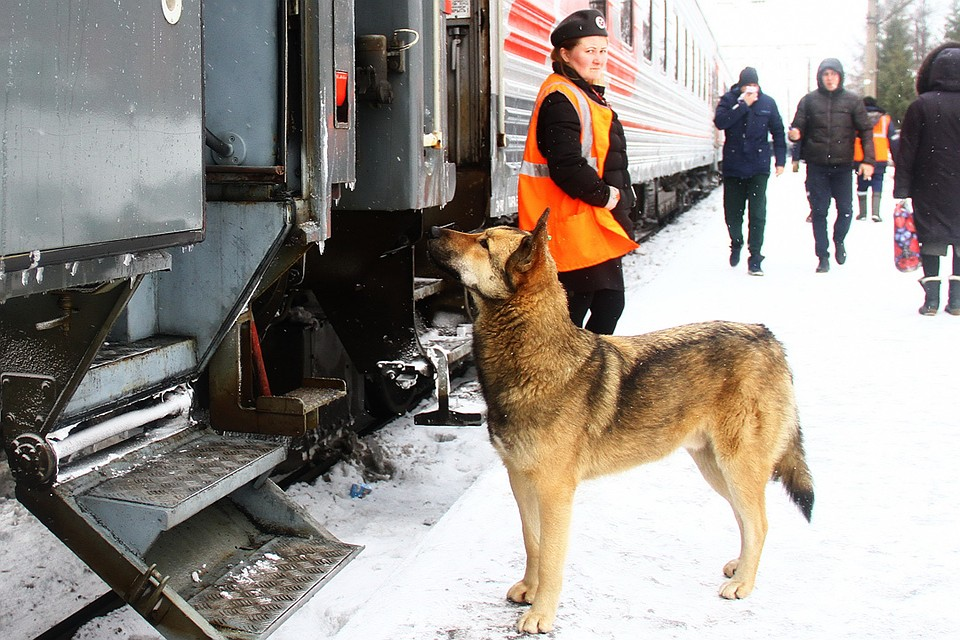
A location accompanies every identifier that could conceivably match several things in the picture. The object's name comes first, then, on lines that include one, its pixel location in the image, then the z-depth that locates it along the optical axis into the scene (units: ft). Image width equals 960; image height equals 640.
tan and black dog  9.53
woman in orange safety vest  14.32
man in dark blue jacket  33.40
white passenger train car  18.94
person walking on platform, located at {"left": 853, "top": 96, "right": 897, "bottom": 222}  54.65
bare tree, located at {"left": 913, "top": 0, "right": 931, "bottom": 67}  167.63
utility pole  85.21
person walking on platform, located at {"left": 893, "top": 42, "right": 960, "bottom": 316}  24.88
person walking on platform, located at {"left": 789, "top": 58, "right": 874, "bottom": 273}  32.32
